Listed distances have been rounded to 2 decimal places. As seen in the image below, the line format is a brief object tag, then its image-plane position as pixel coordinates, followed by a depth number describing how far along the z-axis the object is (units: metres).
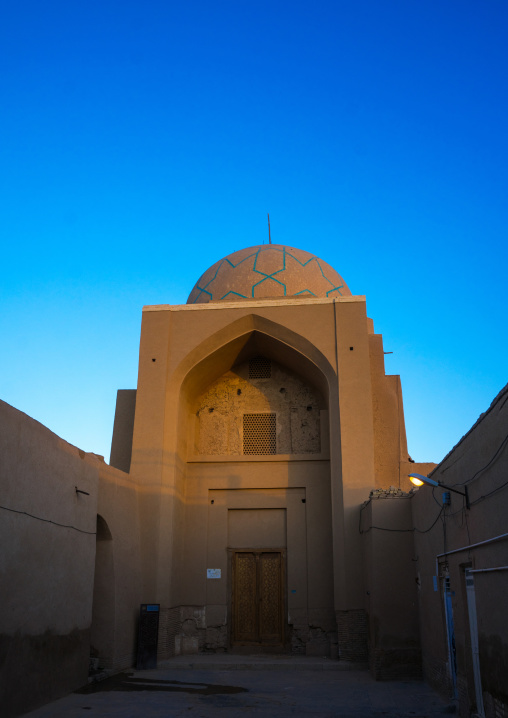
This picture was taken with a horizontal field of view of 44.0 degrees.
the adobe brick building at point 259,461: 11.62
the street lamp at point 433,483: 6.23
